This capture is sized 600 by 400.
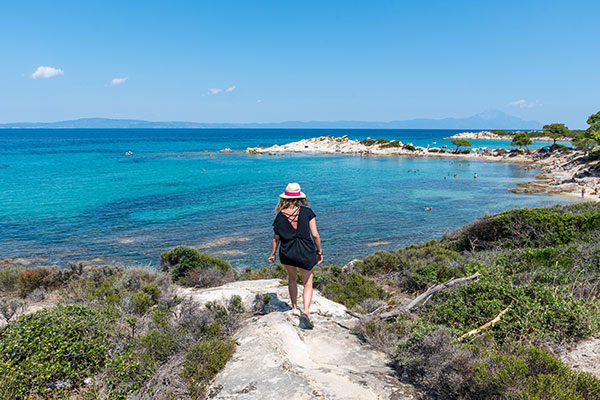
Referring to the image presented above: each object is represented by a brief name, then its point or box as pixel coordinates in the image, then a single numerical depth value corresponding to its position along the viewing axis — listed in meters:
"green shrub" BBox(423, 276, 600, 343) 4.86
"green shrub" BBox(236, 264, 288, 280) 11.13
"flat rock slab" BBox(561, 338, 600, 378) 4.18
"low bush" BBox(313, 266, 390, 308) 8.26
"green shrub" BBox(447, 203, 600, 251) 10.69
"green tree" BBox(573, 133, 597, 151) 46.65
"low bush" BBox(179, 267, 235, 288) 9.99
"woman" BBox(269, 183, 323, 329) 5.89
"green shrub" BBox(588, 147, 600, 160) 41.34
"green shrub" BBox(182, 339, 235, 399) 3.98
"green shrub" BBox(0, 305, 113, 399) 3.78
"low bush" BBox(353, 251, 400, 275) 11.63
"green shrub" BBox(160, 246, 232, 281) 10.96
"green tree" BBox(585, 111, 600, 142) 44.88
